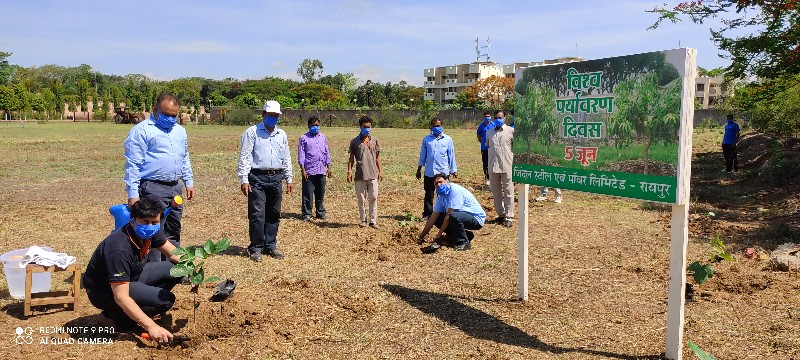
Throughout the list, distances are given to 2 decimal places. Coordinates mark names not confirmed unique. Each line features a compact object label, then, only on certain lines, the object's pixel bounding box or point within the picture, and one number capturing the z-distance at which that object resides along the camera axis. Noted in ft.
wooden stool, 15.58
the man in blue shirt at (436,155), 30.04
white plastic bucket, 15.84
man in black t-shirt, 13.64
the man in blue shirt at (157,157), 17.85
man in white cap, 22.43
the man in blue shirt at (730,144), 50.88
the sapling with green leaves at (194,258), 14.49
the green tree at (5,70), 247.70
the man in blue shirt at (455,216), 24.31
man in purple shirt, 31.17
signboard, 13.00
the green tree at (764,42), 36.04
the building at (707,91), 265.54
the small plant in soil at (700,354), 4.82
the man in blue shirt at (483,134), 41.68
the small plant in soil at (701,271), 16.71
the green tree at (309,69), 334.65
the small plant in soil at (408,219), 30.80
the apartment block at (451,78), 337.31
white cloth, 15.79
